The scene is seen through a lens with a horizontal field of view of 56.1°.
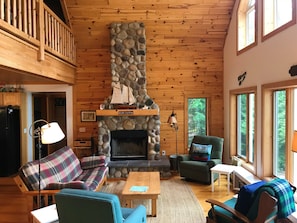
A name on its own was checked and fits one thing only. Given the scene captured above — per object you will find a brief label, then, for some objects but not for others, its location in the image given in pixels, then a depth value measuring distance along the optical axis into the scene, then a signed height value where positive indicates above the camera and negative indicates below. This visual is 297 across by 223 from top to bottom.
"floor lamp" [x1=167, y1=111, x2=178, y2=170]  6.39 -0.36
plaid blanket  2.85 -0.93
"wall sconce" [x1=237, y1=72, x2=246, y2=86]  5.73 +0.62
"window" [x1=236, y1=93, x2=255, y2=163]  5.59 -0.41
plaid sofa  3.76 -1.02
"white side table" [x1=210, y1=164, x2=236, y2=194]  5.18 -1.18
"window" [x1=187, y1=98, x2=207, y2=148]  7.34 -0.25
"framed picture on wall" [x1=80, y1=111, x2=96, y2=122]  7.17 -0.20
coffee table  4.02 -1.23
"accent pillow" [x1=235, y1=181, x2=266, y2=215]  2.97 -0.98
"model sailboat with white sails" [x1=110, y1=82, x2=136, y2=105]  6.64 +0.31
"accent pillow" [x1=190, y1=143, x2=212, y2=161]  6.09 -0.99
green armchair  5.70 -1.13
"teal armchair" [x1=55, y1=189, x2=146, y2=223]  2.53 -0.92
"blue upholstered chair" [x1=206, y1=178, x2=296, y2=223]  2.74 -1.01
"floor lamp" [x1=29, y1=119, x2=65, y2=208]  3.30 -0.30
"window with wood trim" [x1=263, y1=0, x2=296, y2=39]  4.08 +1.45
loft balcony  3.41 +1.00
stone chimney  6.66 +0.60
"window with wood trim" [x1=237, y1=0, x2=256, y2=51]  5.75 +1.77
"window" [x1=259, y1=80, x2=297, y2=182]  4.16 -0.38
